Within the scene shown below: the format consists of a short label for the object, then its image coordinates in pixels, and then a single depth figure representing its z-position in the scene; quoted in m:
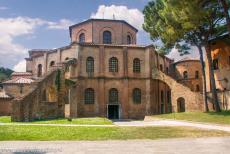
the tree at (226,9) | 24.25
